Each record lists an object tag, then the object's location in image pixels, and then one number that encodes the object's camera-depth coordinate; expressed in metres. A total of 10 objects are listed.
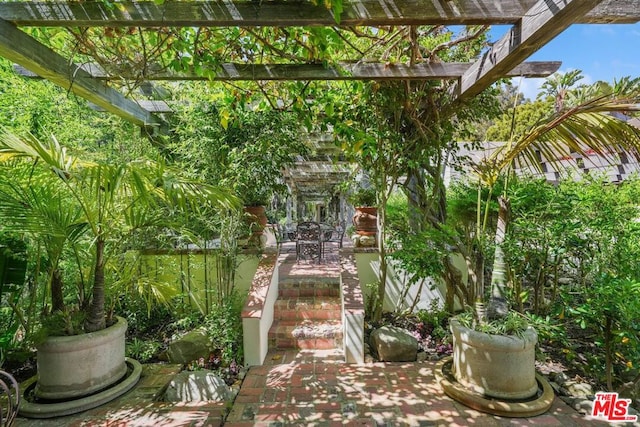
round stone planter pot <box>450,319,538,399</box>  2.41
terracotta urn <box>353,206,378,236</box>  5.01
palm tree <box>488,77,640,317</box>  2.09
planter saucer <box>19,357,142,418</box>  2.32
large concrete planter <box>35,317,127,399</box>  2.40
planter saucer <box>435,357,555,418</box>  2.33
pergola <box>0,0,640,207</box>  1.84
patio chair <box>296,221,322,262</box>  5.23
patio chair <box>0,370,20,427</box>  1.49
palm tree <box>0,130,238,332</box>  2.13
